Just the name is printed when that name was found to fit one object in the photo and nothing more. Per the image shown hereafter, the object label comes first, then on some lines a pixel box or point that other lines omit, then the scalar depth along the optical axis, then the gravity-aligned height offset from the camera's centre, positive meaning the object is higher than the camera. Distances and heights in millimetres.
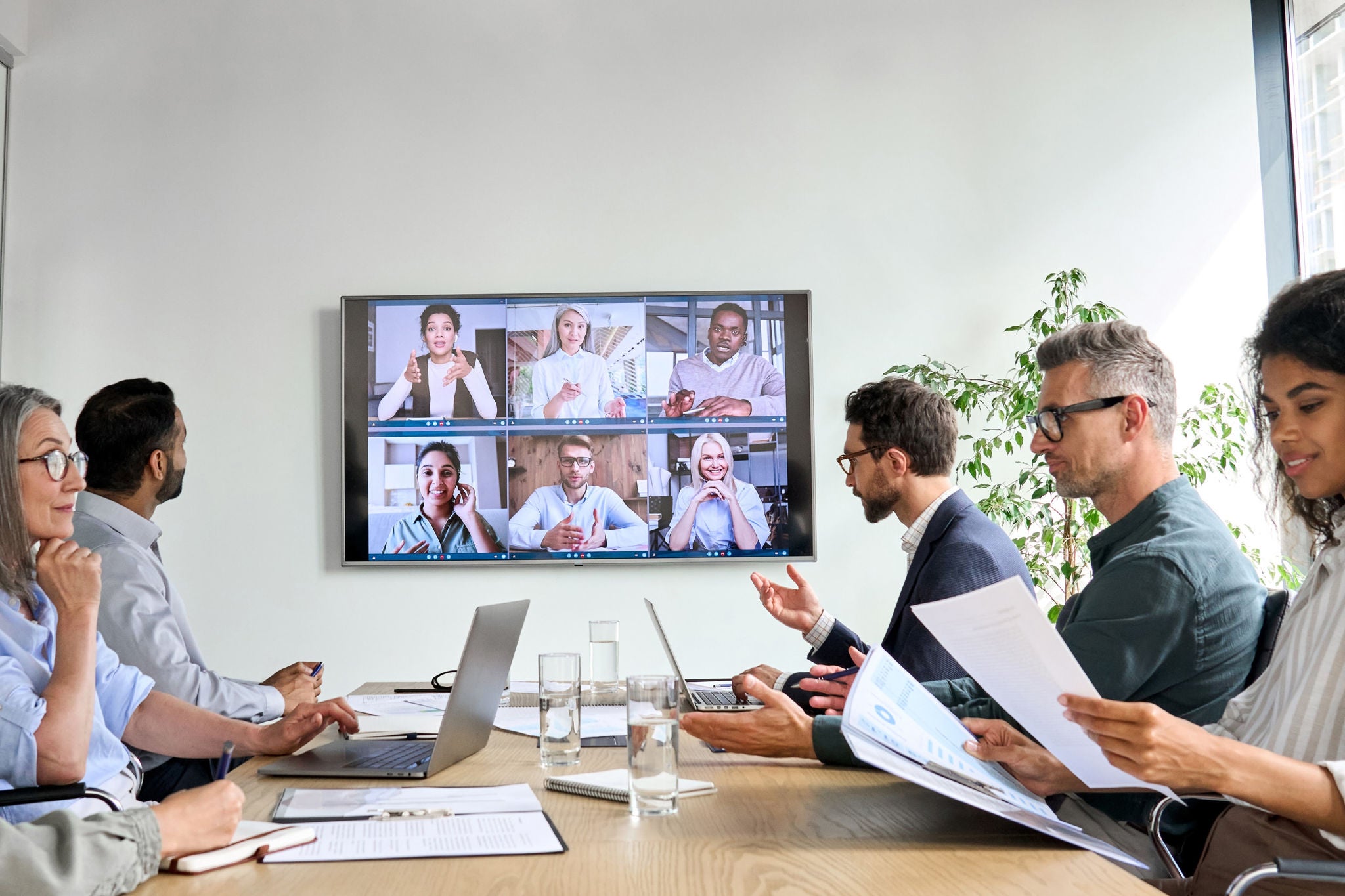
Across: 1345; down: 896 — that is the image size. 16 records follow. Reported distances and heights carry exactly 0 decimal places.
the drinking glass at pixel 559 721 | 1665 -300
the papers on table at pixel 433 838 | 1153 -342
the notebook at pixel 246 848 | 1105 -332
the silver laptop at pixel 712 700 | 2104 -369
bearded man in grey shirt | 2199 -76
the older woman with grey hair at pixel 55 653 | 1532 -181
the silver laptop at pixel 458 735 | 1588 -323
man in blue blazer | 2402 +65
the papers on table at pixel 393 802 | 1328 -347
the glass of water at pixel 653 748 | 1329 -275
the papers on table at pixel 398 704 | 2219 -377
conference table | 1053 -353
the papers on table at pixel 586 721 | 1965 -376
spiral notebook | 1407 -345
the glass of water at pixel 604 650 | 2239 -266
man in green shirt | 1693 -168
